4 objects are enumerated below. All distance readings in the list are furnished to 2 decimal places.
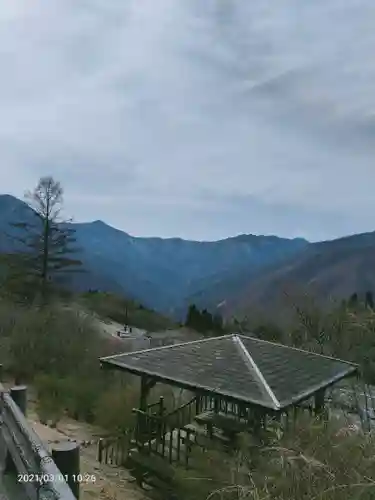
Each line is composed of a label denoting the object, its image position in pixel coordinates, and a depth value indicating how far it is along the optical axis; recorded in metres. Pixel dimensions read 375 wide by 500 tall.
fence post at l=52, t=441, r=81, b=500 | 2.27
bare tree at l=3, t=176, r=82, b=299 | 18.53
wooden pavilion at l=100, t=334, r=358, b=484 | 6.85
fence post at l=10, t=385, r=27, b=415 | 3.82
